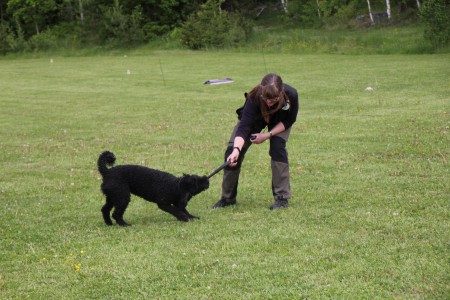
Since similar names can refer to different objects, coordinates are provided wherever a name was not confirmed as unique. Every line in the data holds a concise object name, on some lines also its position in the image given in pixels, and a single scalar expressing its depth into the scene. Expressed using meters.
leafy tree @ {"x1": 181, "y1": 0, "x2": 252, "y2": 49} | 44.22
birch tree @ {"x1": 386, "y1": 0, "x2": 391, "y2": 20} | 44.52
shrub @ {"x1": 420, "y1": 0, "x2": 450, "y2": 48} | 32.72
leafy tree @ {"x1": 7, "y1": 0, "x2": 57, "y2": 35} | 63.94
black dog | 7.71
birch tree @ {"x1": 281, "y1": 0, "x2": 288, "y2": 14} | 54.63
